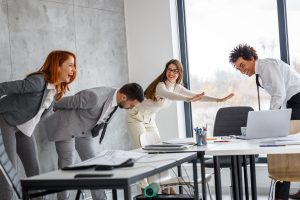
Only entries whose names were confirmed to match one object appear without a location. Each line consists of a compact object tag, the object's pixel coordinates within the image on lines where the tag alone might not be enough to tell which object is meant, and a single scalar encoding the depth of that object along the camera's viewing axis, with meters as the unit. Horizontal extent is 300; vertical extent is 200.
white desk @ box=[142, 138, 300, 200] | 3.26
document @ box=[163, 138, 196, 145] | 3.96
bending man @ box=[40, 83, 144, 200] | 4.45
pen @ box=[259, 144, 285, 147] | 3.38
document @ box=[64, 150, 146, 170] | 2.80
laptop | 3.78
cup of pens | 3.80
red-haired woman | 4.01
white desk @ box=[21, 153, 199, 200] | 2.43
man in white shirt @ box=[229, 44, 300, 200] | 4.59
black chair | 5.27
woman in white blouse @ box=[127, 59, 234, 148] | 5.18
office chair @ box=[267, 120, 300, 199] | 4.00
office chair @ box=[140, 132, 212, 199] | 4.07
